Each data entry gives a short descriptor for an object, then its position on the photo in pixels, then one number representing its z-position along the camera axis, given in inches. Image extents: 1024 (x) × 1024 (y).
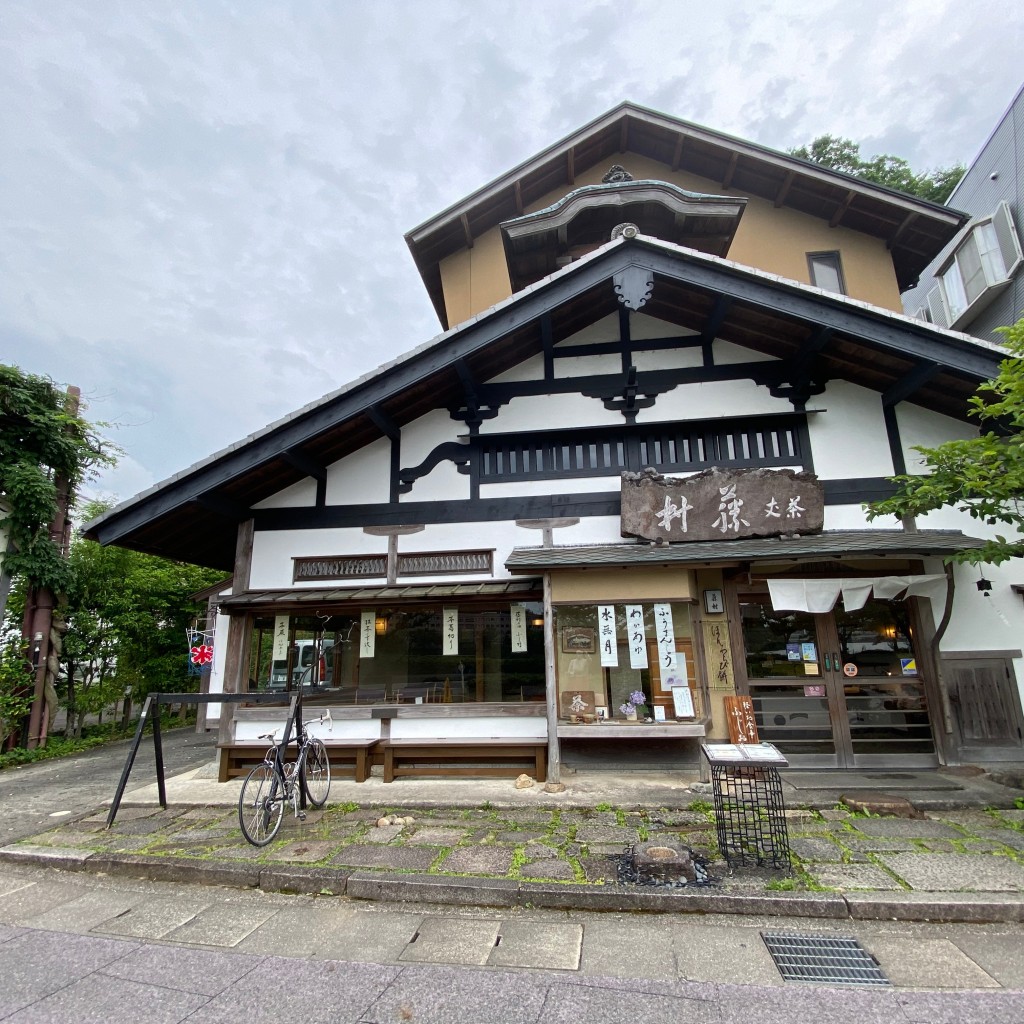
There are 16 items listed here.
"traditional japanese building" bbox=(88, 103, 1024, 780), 307.9
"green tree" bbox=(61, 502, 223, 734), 492.4
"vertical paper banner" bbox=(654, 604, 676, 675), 315.9
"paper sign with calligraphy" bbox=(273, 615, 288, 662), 353.7
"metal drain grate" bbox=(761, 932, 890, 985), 133.4
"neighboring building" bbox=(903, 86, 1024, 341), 499.8
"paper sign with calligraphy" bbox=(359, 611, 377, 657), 349.4
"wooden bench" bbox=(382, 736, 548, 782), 309.9
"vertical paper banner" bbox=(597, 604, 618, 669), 313.4
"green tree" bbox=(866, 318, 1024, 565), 217.3
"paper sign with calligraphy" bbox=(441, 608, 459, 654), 339.0
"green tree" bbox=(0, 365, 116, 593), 426.9
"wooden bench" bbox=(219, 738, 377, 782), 314.3
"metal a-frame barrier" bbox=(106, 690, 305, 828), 242.7
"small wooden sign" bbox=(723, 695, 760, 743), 309.4
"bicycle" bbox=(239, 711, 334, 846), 223.0
